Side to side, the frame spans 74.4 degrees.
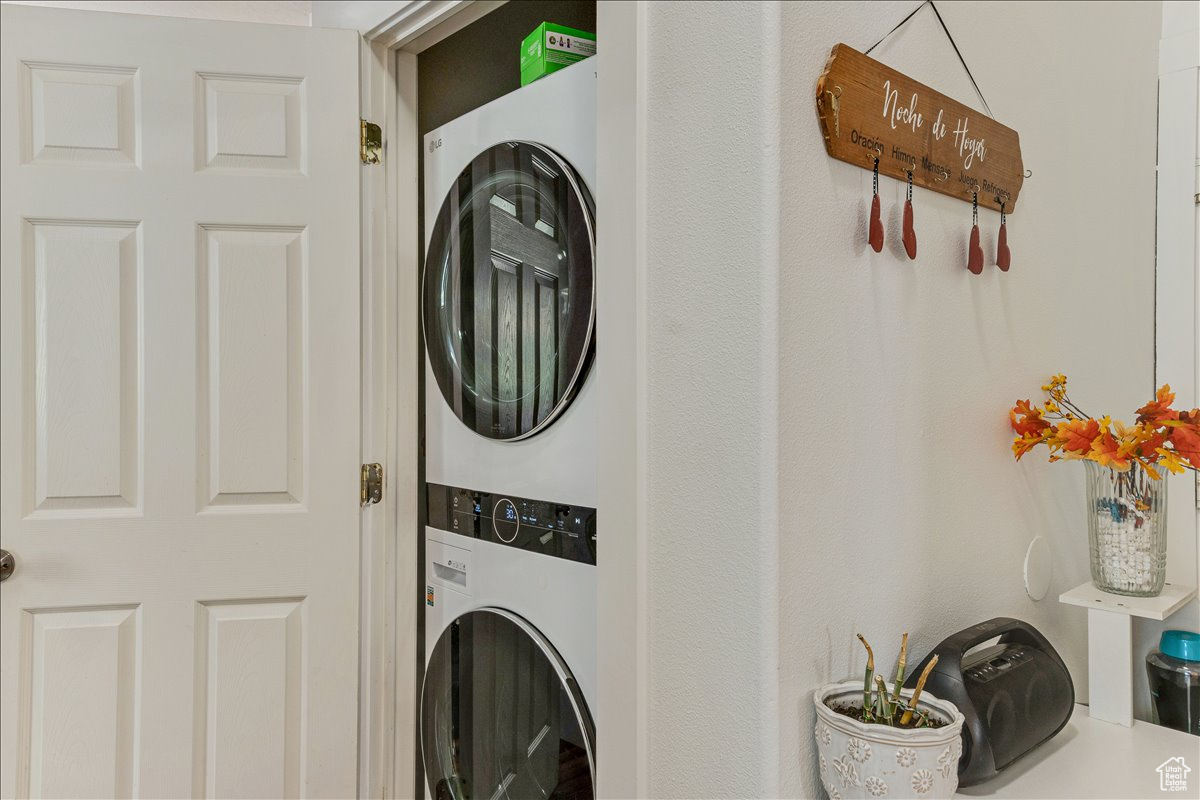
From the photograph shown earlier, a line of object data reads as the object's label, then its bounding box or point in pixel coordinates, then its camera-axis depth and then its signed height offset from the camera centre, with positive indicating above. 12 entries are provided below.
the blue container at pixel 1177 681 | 1.33 -0.51
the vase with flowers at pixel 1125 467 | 1.20 -0.13
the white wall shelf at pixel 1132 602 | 1.26 -0.35
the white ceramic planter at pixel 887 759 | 0.83 -0.40
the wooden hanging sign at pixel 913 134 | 0.95 +0.35
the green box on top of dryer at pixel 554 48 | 1.37 +0.59
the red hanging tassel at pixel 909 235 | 1.04 +0.20
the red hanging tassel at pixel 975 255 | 1.18 +0.20
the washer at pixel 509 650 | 1.27 -0.48
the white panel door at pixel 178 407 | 1.51 -0.05
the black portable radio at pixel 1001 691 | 0.98 -0.40
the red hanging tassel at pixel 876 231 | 1.00 +0.20
